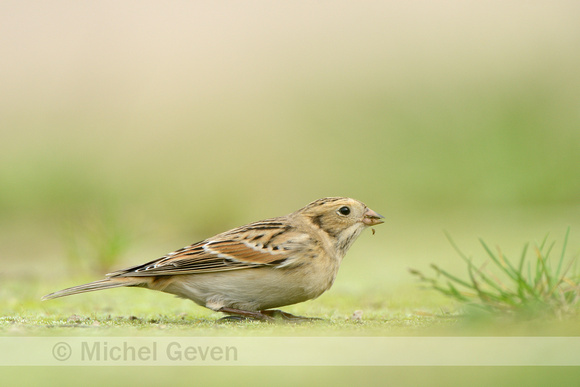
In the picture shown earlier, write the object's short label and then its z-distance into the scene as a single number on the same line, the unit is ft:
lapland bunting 26.58
